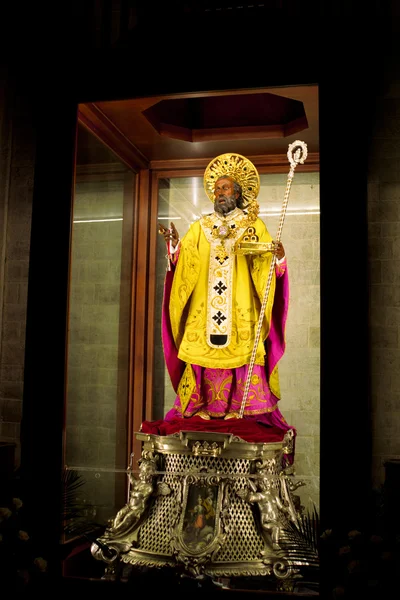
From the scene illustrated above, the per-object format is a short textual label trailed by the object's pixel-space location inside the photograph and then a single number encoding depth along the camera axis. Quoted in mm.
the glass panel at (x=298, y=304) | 4980
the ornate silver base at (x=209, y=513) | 3686
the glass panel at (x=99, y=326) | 4254
